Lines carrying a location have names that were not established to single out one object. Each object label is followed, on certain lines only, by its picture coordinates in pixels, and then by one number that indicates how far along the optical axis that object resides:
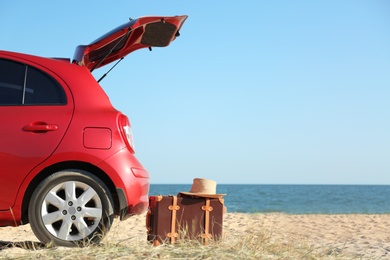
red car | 4.81
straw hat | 5.50
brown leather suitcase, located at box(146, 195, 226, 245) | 5.31
